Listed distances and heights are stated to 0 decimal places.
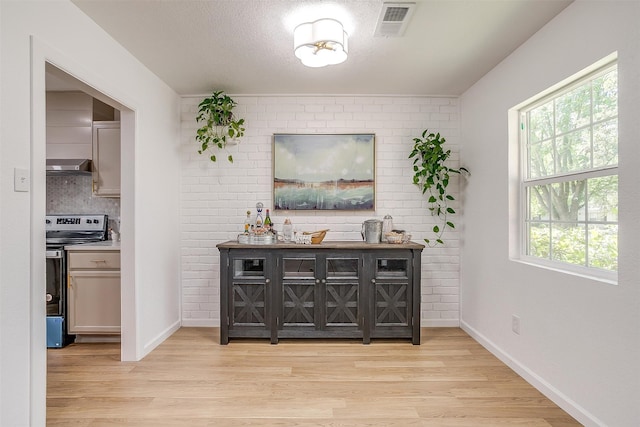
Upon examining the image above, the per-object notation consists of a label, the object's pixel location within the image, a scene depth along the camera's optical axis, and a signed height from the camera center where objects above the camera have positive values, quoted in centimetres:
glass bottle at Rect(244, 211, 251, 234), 353 -11
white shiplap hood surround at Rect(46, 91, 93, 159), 356 +83
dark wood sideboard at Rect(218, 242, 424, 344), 331 -75
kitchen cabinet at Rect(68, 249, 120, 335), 323 -71
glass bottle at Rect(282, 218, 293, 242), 361 -19
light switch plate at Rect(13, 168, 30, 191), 173 +16
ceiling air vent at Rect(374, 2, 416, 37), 212 +124
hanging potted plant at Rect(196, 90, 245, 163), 359 +91
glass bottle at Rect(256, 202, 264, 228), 364 -3
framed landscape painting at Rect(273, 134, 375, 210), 377 +44
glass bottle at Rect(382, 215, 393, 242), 368 -12
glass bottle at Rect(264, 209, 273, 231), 364 -10
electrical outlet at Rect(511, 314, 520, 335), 270 -85
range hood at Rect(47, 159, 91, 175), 343 +44
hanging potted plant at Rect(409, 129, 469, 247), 360 +41
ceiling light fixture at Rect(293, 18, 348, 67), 223 +110
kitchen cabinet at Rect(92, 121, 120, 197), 354 +50
